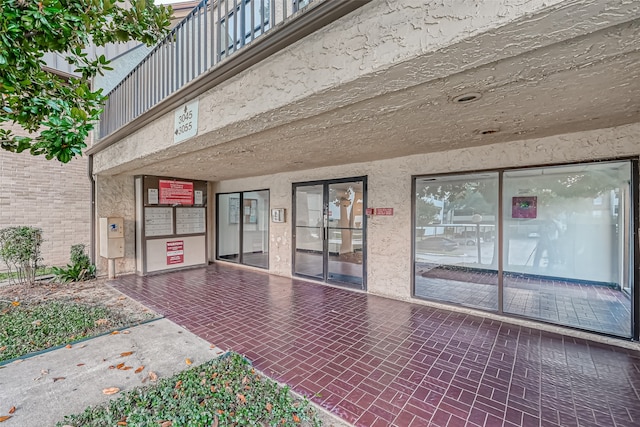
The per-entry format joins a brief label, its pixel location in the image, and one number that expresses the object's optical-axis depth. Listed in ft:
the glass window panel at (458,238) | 15.49
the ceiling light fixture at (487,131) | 11.08
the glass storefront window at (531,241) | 13.67
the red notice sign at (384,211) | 16.59
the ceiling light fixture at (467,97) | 7.39
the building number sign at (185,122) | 10.18
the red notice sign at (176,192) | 23.18
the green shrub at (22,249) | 17.15
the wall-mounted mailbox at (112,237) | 20.52
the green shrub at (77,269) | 19.92
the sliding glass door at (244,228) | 24.48
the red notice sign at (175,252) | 23.85
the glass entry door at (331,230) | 18.49
